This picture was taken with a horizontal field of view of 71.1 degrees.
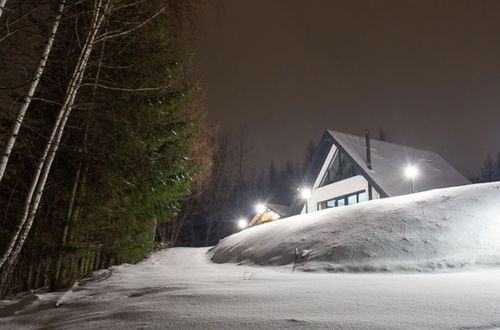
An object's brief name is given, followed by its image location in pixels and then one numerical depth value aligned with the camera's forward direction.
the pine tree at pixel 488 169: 59.17
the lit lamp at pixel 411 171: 13.87
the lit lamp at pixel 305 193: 19.53
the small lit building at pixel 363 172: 16.89
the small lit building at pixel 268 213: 28.33
